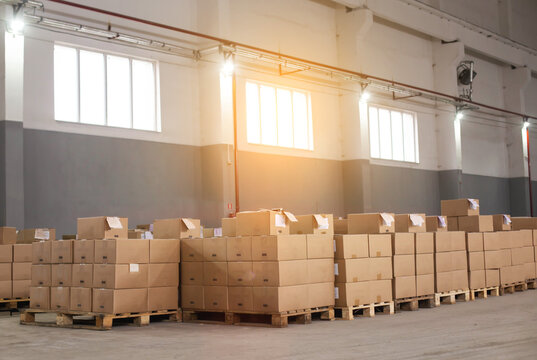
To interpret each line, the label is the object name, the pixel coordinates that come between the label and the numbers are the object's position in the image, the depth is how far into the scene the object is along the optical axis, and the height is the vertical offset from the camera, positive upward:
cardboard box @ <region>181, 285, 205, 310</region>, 9.57 -0.56
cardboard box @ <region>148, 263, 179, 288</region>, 9.42 -0.23
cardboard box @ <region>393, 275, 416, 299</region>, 10.48 -0.52
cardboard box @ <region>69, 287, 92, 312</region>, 9.15 -0.53
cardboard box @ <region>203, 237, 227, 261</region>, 9.42 +0.11
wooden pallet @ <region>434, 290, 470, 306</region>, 11.41 -0.78
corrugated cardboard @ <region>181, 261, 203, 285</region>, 9.65 -0.22
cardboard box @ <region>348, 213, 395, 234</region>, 10.69 +0.48
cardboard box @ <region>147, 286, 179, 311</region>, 9.34 -0.55
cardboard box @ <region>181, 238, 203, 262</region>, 9.70 +0.12
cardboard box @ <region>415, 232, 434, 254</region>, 11.05 +0.16
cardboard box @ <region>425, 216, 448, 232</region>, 12.44 +0.53
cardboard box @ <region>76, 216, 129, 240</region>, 9.45 +0.44
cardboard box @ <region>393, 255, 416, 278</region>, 10.52 -0.19
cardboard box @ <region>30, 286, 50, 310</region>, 9.66 -0.52
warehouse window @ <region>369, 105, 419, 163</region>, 21.33 +3.83
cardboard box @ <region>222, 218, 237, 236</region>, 10.35 +0.46
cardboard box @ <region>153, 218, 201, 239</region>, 10.16 +0.44
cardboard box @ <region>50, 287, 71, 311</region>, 9.41 -0.52
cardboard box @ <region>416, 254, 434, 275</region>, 10.99 -0.18
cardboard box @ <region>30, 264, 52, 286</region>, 9.77 -0.20
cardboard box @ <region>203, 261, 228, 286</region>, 9.38 -0.22
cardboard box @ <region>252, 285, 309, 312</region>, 8.75 -0.55
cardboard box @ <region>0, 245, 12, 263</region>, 11.48 +0.15
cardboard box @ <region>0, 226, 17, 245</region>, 11.59 +0.45
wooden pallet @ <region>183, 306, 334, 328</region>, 8.79 -0.82
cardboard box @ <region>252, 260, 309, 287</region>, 8.83 -0.22
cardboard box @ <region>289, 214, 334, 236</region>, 9.74 +0.44
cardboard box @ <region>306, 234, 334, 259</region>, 9.35 +0.12
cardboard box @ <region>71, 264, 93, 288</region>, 9.26 -0.20
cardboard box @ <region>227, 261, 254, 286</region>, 9.07 -0.23
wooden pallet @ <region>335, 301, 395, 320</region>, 9.57 -0.83
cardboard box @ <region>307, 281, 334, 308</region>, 9.23 -0.54
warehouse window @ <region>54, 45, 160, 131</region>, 13.85 +3.60
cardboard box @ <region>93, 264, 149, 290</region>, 9.00 -0.22
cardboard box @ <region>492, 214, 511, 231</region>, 14.09 +0.59
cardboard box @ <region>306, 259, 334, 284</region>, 9.29 -0.21
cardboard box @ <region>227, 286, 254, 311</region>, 9.02 -0.55
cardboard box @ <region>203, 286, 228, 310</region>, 9.32 -0.55
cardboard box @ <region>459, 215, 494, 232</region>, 13.05 +0.54
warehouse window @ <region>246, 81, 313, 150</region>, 17.55 +3.71
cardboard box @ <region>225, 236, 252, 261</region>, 9.13 +0.12
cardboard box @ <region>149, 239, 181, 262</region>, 9.48 +0.10
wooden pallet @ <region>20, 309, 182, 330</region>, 8.93 -0.83
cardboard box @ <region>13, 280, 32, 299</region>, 11.58 -0.46
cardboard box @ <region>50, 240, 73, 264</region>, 9.59 +0.12
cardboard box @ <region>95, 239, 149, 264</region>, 9.07 +0.11
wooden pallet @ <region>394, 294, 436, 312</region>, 10.66 -0.81
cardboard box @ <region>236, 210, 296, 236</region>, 9.13 +0.45
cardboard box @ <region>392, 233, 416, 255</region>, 10.59 +0.14
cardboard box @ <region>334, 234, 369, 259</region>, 9.72 +0.12
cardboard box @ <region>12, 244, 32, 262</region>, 11.58 +0.16
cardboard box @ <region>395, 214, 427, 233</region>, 11.36 +0.50
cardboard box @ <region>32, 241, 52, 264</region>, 9.83 +0.13
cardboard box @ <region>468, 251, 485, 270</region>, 12.36 -0.17
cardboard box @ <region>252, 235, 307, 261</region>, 8.90 +0.11
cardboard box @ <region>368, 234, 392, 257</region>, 10.16 +0.13
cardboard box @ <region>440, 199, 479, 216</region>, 13.27 +0.87
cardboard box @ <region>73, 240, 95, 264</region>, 9.35 +0.12
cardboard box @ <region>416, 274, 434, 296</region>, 10.98 -0.52
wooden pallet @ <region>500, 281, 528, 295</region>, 13.35 -0.74
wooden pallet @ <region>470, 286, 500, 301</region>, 12.38 -0.78
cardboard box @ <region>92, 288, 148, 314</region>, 8.91 -0.55
